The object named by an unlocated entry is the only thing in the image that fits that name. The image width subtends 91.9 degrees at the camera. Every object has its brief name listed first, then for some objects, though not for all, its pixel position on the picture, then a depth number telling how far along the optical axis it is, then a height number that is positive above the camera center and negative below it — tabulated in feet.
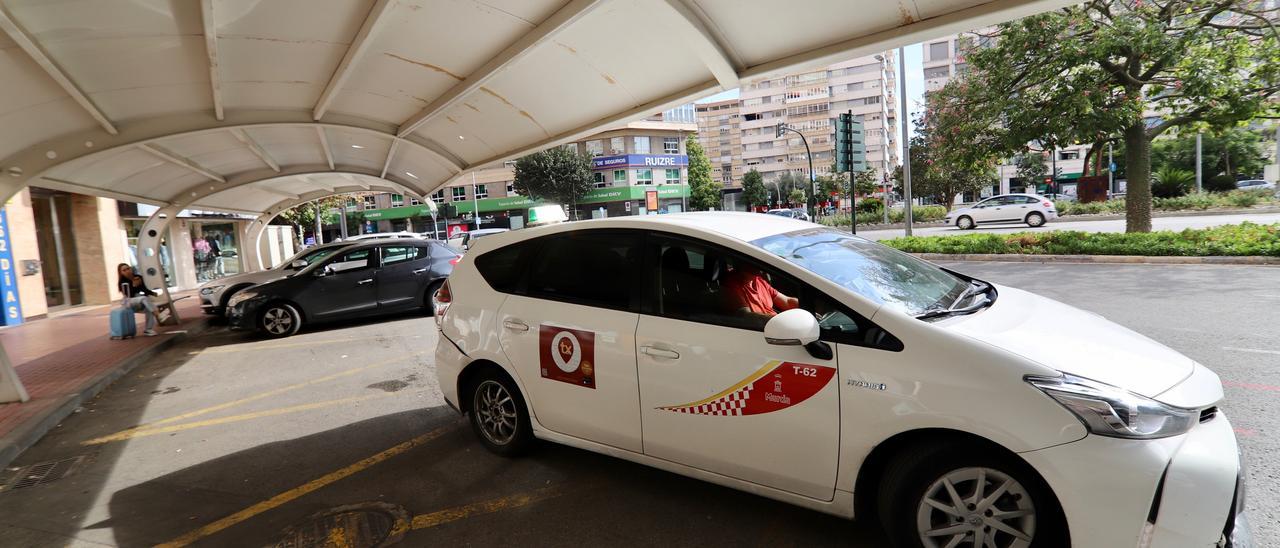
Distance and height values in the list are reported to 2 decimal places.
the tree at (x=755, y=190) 266.98 +7.67
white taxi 7.12 -2.59
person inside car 10.16 -1.46
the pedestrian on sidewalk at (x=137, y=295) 34.63 -2.47
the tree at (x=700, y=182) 264.93 +12.88
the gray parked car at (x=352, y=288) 33.35 -2.86
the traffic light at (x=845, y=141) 50.85 +4.97
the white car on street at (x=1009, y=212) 82.53 -2.87
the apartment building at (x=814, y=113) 269.23 +41.57
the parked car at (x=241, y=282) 37.24 -2.34
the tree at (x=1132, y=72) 40.22 +7.61
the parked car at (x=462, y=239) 91.64 -1.56
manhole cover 10.55 -5.15
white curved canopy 16.63 +5.55
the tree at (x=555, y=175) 171.63 +13.06
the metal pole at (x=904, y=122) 64.18 +8.06
